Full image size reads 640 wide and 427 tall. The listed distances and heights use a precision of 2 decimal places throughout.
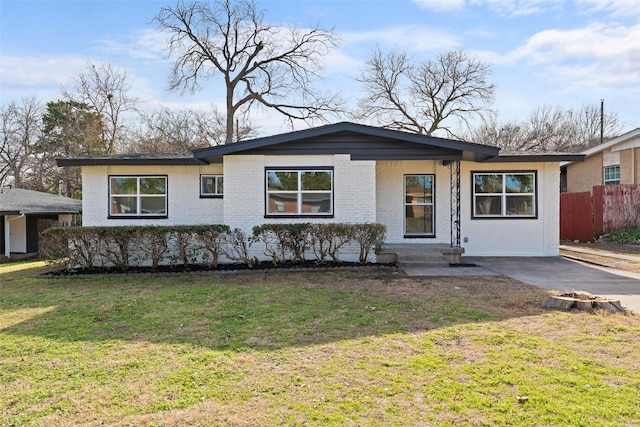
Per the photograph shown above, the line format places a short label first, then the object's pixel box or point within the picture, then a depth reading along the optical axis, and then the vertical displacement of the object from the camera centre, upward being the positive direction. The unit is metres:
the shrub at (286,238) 10.38 -0.65
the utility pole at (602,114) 34.30 +8.25
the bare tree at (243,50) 29.17 +11.52
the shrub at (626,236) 15.75 -0.93
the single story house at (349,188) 11.05 +0.68
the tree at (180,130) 30.72 +6.23
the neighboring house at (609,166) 18.69 +2.23
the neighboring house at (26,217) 17.75 -0.23
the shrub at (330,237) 10.36 -0.62
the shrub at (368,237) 10.45 -0.63
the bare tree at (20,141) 30.73 +5.23
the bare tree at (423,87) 32.72 +9.78
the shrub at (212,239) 10.37 -0.67
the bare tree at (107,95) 28.70 +8.04
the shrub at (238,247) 10.70 -0.91
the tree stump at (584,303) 6.12 -1.35
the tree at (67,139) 28.72 +5.06
